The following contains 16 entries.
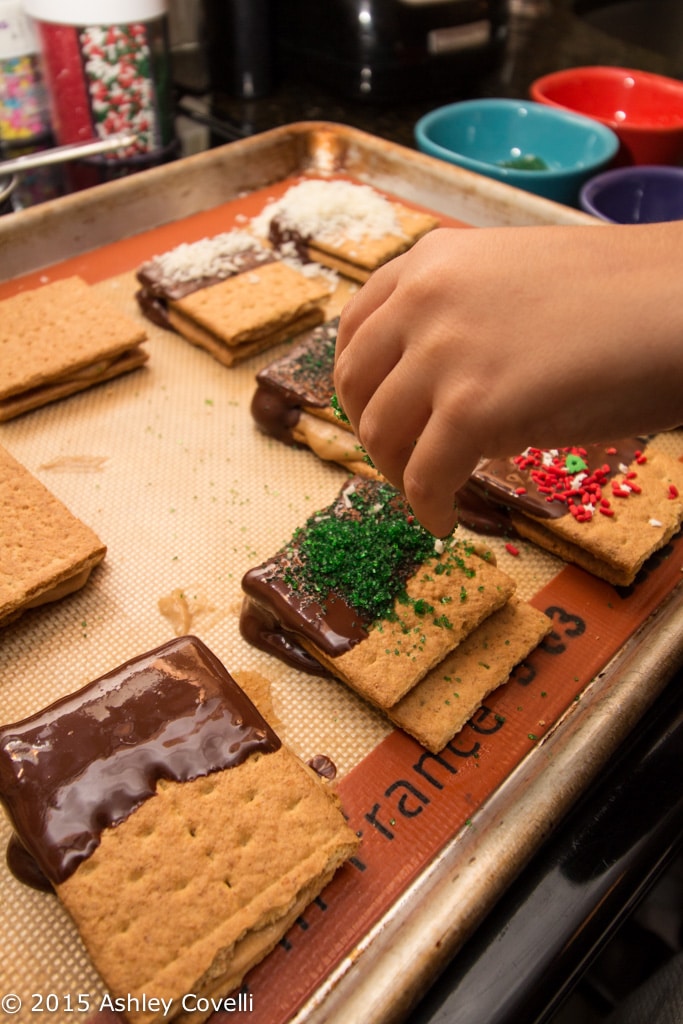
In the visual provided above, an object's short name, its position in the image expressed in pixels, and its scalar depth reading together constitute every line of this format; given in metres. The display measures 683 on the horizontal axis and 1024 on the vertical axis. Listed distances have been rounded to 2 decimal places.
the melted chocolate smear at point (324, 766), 0.28
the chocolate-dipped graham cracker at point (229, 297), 0.41
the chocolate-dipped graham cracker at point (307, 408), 0.36
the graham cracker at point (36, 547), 0.30
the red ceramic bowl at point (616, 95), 0.54
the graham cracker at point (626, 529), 0.32
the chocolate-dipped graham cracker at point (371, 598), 0.29
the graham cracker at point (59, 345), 0.38
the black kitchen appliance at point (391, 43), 0.53
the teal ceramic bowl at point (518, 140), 0.47
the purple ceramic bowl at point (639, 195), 0.47
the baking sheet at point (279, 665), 0.24
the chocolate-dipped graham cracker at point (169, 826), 0.23
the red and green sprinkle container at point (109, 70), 0.44
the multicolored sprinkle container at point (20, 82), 0.45
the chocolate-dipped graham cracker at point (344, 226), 0.45
